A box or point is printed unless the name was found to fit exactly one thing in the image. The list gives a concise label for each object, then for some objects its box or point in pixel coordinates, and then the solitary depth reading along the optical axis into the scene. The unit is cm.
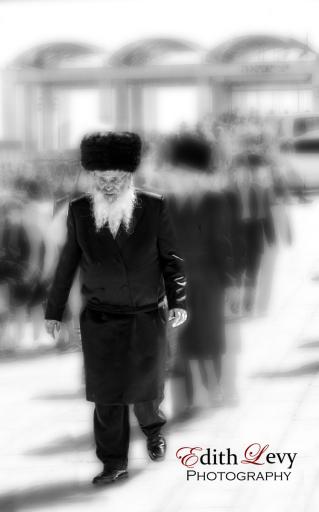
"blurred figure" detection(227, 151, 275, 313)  1808
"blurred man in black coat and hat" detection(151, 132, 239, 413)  1122
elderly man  906
